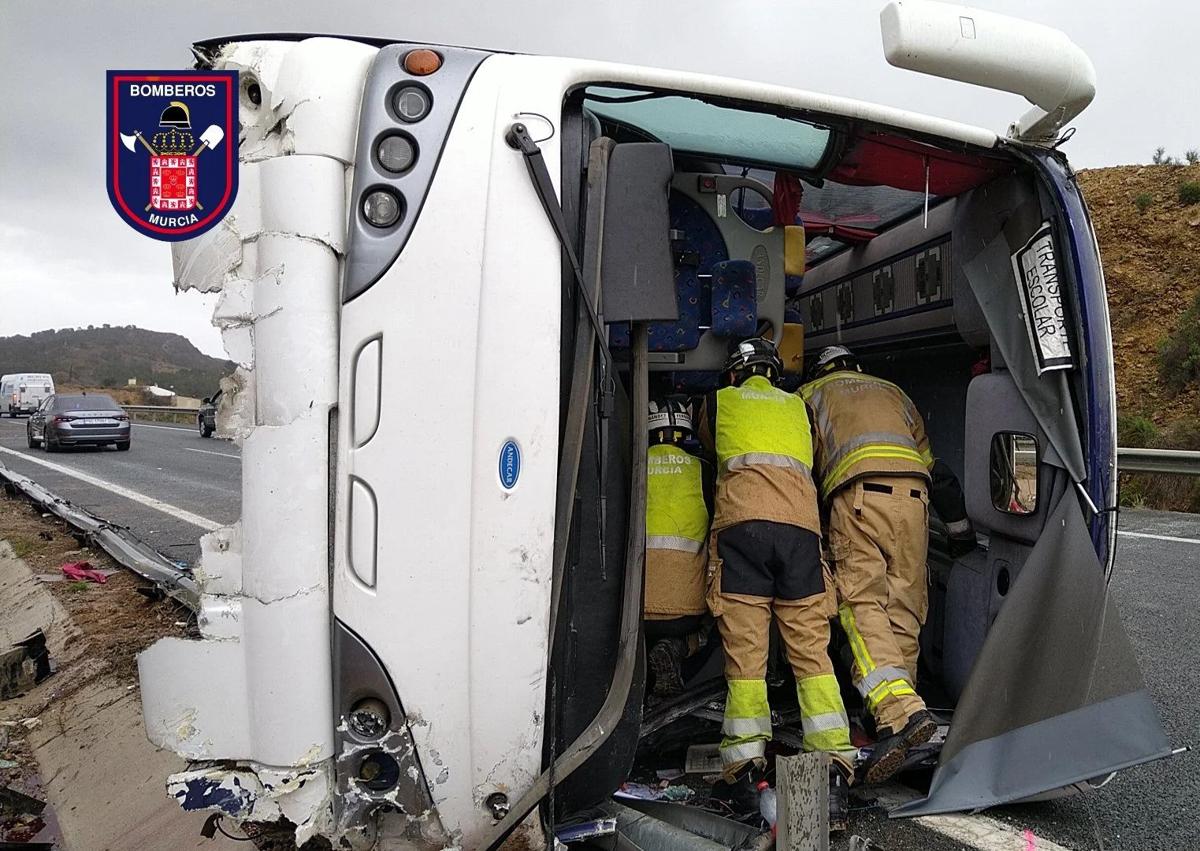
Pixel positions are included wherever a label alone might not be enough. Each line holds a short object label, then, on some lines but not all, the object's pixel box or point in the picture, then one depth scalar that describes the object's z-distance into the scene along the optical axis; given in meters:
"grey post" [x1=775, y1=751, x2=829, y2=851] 1.91
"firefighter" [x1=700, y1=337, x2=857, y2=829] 2.80
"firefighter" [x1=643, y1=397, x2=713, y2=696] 3.18
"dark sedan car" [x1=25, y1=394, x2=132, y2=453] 18.67
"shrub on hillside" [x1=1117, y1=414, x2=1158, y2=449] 14.68
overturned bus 1.90
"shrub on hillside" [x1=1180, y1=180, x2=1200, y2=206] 22.16
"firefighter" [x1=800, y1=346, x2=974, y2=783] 2.96
